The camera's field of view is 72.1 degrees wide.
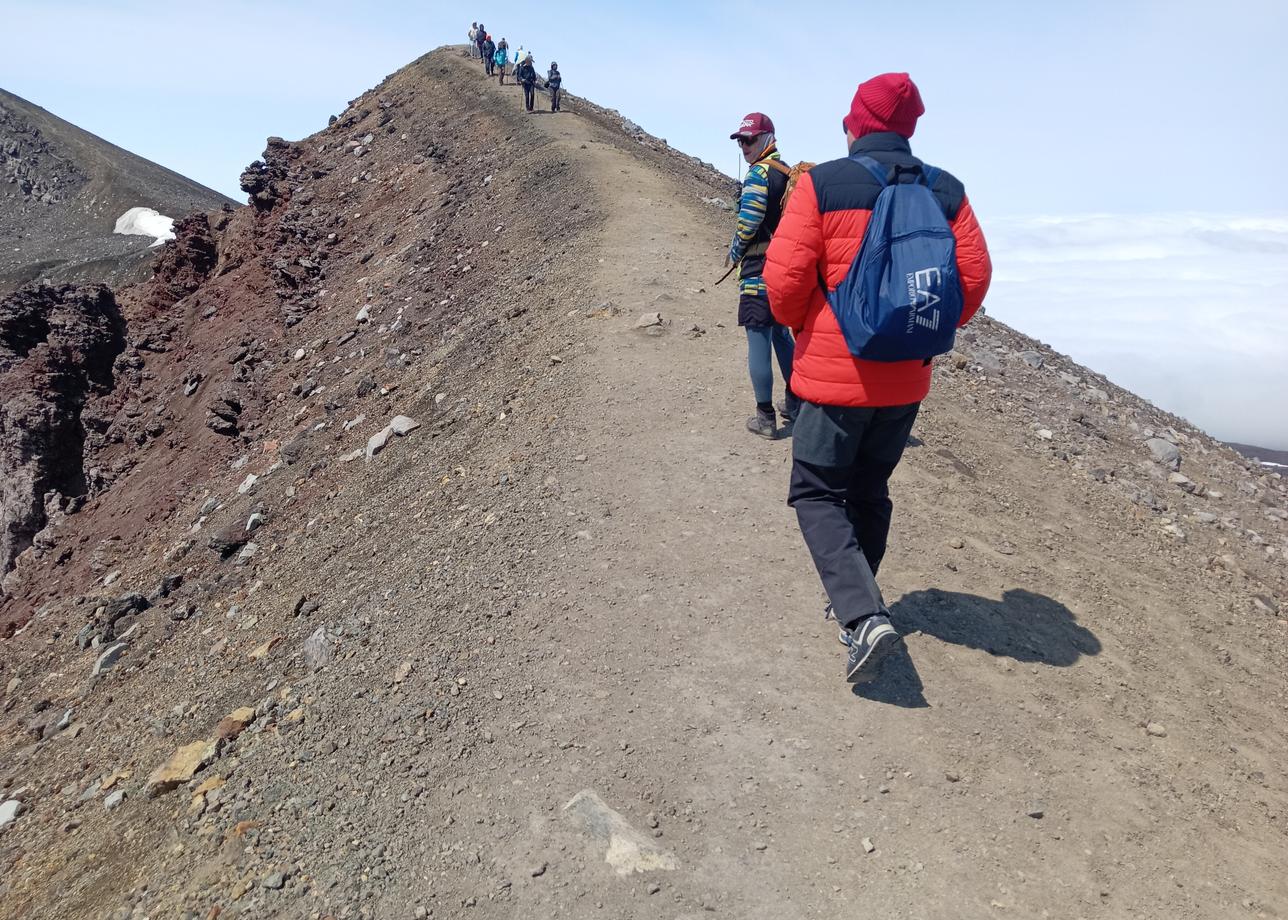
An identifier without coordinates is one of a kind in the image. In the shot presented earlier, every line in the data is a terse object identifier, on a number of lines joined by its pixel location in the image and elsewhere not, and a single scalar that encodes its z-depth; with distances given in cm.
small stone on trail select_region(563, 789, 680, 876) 307
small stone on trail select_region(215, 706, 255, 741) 426
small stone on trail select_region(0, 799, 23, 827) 481
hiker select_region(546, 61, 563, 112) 2047
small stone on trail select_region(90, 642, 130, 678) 661
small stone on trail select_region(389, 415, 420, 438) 777
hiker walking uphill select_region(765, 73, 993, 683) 330
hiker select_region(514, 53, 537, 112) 2083
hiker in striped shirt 538
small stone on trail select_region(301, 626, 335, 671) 461
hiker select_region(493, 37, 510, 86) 2441
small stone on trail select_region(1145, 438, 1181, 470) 867
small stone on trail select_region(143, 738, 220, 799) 407
